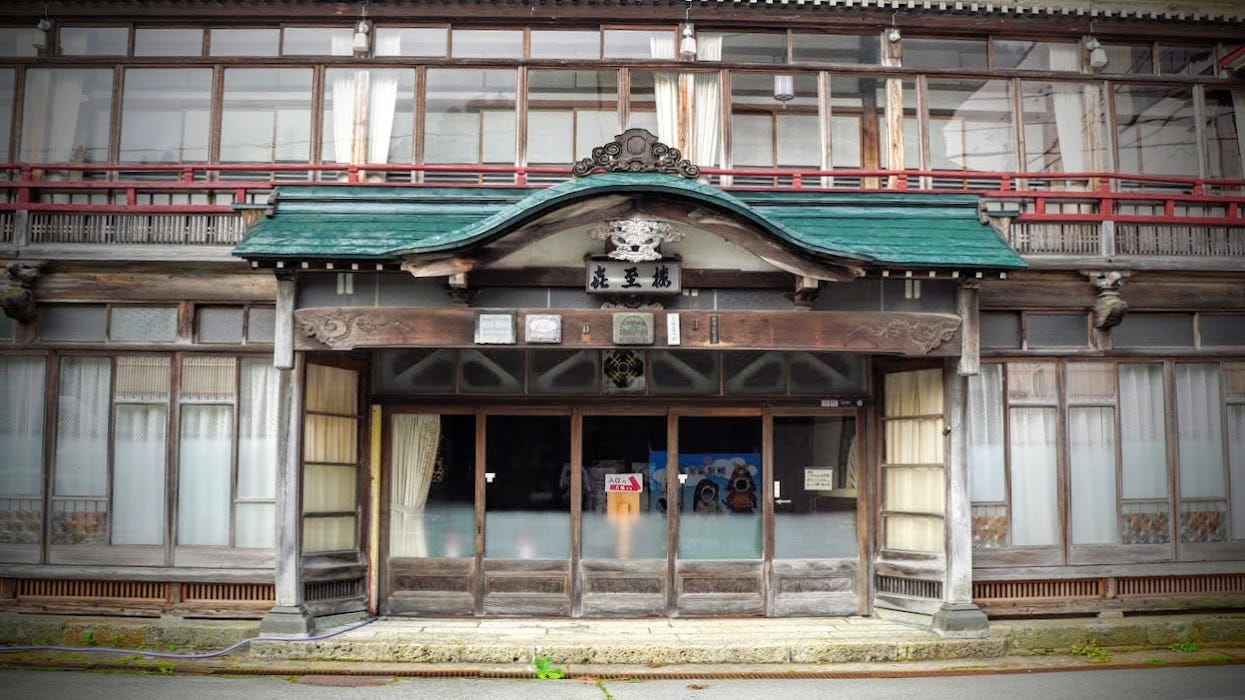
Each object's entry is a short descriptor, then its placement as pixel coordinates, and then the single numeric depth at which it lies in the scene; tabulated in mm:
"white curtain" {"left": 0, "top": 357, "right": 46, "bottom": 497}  12250
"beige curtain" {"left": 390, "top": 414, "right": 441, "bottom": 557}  12789
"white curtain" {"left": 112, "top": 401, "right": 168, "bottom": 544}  12164
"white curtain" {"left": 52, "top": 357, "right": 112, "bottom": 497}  12227
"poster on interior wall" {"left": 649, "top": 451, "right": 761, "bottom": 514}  12875
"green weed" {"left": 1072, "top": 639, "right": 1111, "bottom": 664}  11625
